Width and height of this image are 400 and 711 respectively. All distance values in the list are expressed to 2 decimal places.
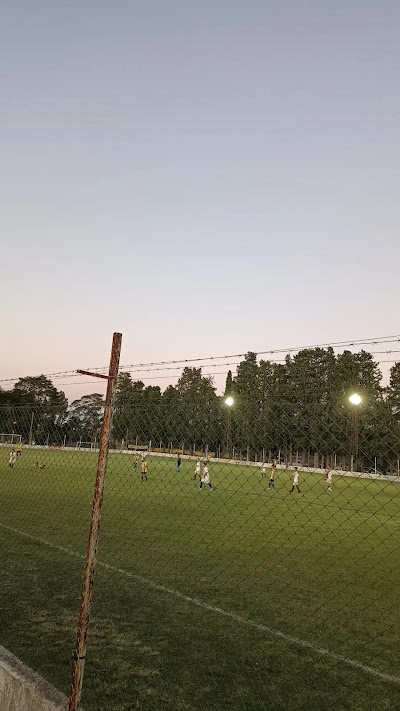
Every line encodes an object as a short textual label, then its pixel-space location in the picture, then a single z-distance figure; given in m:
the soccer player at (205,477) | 25.70
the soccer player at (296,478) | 27.01
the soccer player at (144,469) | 28.51
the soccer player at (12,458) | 32.09
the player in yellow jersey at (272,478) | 27.72
